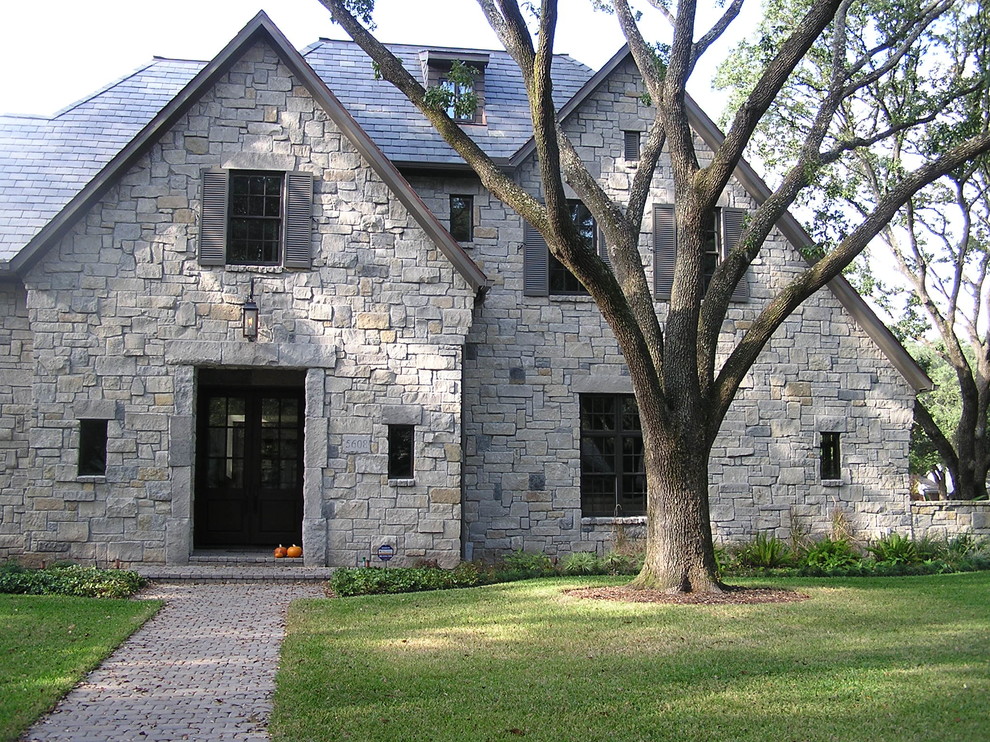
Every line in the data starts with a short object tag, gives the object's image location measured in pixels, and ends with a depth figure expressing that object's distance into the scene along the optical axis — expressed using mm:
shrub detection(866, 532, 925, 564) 15742
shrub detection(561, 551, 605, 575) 14352
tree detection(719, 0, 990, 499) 20172
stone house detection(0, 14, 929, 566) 13875
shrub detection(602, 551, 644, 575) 14445
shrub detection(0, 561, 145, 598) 11961
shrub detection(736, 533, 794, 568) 15211
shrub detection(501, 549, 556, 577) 14219
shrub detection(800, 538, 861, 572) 14914
